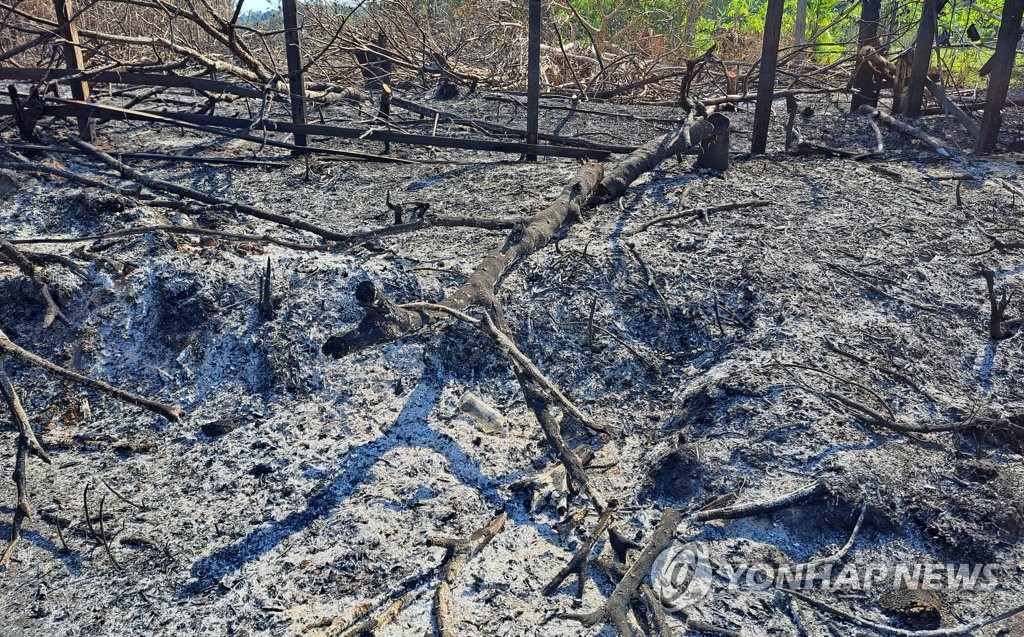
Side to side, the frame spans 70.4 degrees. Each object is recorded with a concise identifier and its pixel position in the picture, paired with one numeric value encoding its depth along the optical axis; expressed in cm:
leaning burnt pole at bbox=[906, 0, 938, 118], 623
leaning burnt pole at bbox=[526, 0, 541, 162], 508
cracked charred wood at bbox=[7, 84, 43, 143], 508
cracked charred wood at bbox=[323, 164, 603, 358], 225
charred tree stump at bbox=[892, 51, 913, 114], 707
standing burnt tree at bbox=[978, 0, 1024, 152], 561
